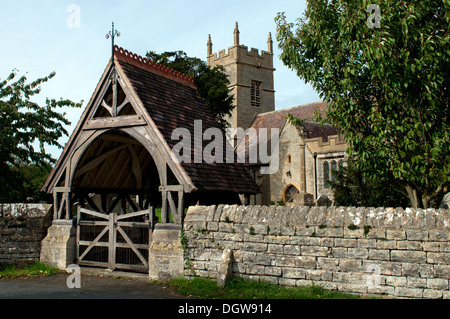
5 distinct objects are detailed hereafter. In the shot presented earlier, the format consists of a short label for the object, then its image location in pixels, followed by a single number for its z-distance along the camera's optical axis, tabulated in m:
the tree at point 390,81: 7.94
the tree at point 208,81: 25.39
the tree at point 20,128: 13.97
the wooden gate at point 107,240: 8.73
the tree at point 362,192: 15.00
